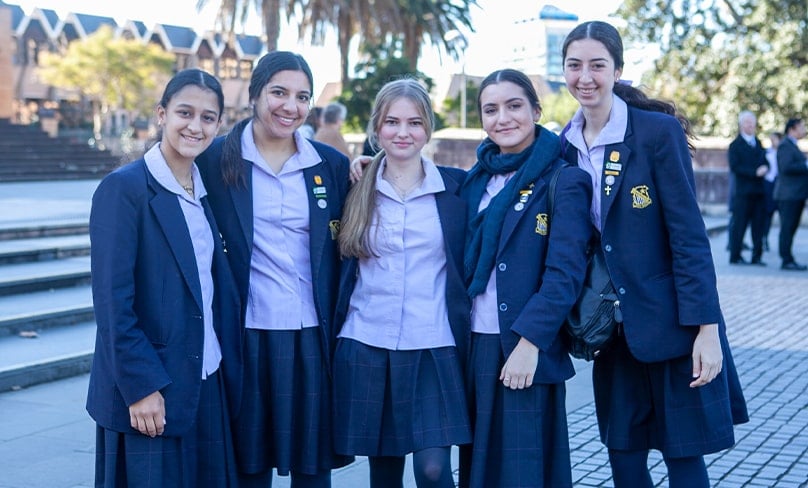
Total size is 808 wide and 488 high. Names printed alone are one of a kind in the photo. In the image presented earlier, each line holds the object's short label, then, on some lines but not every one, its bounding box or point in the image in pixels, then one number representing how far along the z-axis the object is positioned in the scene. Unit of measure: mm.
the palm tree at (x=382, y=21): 31203
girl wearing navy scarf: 3396
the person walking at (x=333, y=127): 10227
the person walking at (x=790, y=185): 13008
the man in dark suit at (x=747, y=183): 12945
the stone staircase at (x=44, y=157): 25531
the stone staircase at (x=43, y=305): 6797
